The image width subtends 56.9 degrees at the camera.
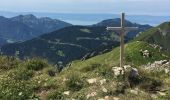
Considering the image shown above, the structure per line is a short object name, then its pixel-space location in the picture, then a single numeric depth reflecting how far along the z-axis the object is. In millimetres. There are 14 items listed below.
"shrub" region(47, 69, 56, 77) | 9004
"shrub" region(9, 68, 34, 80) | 8631
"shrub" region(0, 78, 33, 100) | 7436
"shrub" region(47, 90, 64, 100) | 7496
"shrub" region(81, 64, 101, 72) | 8688
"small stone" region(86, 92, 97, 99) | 7343
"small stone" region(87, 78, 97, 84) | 7873
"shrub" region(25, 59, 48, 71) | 9300
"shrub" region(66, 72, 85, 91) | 7784
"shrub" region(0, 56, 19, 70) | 9688
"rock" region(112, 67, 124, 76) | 7835
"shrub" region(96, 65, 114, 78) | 7956
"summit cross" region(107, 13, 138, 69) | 8422
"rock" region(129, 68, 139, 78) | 7914
